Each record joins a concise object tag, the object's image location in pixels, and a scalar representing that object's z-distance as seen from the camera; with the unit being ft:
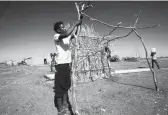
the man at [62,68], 10.38
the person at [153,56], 40.34
